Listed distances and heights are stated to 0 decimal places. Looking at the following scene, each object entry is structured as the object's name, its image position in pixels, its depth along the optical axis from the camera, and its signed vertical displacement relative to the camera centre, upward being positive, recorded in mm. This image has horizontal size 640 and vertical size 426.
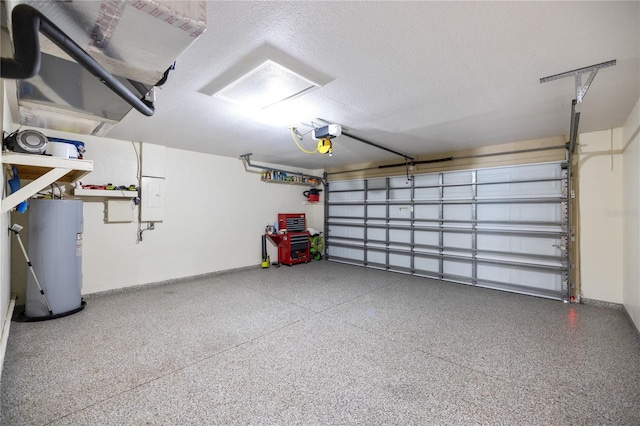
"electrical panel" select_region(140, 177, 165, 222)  4262 +252
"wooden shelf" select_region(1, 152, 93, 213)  2115 +425
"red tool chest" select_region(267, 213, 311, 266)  6055 -561
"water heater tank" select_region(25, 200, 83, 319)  2982 -453
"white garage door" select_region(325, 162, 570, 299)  4027 -194
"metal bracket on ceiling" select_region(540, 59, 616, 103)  1977 +1091
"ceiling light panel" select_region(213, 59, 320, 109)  2076 +1104
